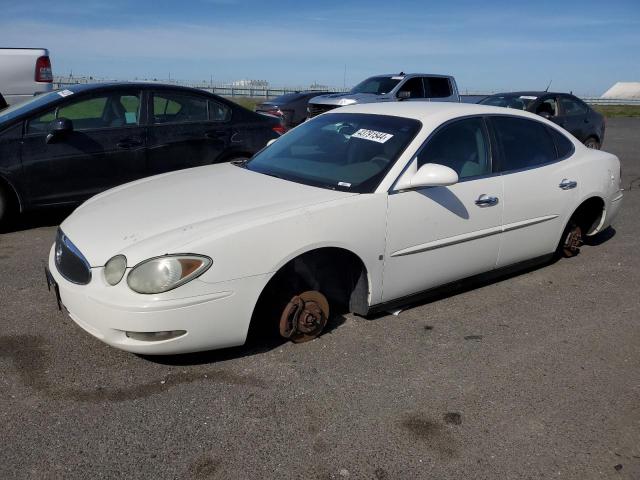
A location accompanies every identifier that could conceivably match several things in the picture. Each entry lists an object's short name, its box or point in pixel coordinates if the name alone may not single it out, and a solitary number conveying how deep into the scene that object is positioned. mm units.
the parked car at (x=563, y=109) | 11953
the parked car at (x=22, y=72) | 10664
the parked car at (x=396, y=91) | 14117
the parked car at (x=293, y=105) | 17047
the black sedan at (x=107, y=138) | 6000
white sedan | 3191
